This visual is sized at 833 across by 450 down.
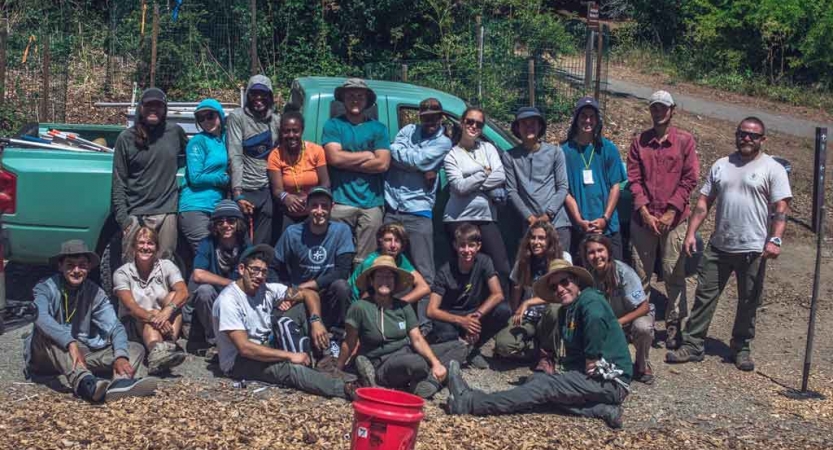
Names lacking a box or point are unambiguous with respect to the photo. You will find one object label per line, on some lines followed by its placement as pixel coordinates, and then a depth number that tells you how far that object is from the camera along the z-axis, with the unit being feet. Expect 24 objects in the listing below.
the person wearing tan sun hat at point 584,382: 21.90
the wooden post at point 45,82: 45.06
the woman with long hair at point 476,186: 26.58
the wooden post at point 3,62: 45.11
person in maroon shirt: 27.78
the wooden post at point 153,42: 50.14
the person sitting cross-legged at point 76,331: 22.24
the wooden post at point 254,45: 50.20
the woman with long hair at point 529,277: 25.68
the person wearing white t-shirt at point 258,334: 22.91
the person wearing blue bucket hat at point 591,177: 27.81
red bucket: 16.44
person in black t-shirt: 25.50
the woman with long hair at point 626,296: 24.80
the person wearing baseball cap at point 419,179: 26.55
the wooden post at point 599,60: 45.05
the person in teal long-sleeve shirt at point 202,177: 26.68
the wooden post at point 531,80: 45.73
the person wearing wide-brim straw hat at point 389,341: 23.06
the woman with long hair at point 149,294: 24.31
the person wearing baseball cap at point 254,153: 26.86
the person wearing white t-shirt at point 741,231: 26.23
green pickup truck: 27.07
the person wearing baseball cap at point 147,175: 26.35
